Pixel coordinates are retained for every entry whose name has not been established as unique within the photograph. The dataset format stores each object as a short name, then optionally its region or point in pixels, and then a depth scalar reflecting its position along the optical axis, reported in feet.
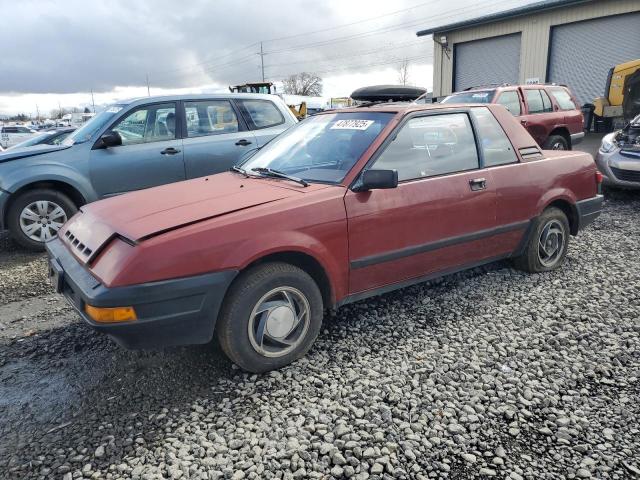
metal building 56.90
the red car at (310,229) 8.52
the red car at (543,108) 32.55
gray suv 18.34
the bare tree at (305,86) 254.06
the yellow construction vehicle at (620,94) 44.78
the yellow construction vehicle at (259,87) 77.56
